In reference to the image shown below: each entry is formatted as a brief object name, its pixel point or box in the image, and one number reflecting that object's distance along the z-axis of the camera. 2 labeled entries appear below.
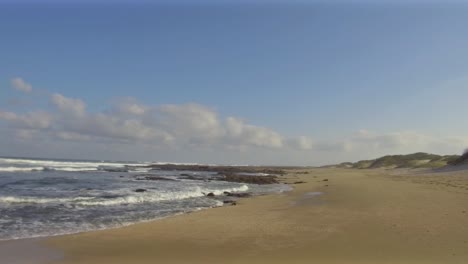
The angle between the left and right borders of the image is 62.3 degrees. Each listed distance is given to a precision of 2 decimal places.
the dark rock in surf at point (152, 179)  43.07
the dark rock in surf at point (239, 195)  27.22
